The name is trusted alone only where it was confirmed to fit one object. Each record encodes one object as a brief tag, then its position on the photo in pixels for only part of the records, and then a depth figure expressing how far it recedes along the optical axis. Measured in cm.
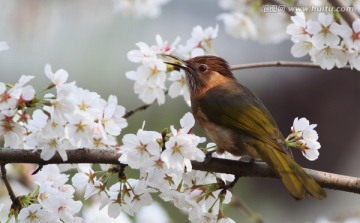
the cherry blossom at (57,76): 441
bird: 470
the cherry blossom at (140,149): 450
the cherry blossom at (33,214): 454
